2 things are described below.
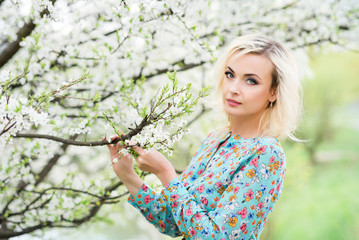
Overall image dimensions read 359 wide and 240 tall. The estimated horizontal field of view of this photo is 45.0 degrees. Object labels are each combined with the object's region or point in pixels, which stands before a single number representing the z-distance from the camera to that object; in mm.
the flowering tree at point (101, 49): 3002
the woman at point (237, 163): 1770
